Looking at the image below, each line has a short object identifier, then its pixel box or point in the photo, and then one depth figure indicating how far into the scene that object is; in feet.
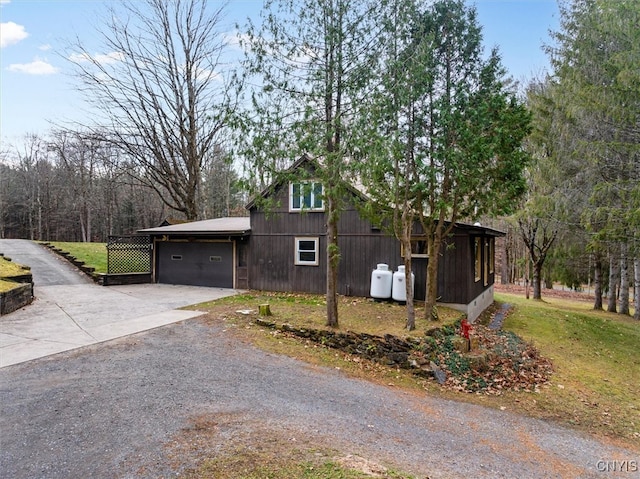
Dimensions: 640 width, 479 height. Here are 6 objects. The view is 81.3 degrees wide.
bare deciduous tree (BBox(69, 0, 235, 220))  59.97
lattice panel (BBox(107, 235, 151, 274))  46.80
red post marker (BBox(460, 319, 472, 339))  25.66
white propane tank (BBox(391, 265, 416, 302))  34.91
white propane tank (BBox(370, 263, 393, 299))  36.01
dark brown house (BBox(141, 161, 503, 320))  34.94
